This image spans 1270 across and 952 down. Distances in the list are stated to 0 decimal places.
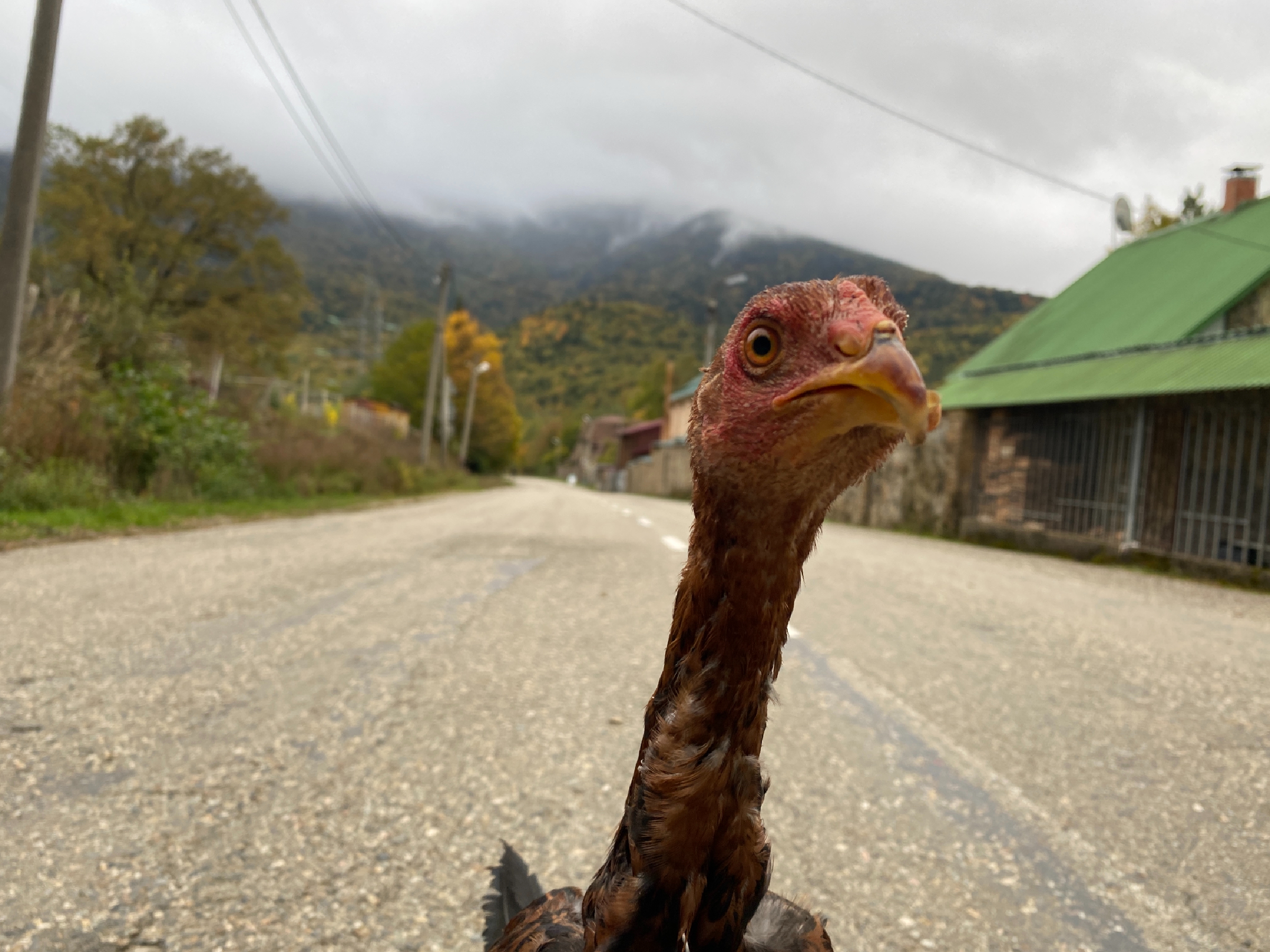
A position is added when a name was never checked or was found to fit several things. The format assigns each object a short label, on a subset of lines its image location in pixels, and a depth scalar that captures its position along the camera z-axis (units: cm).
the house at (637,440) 6831
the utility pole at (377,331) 6831
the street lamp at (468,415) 4522
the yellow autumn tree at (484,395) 5034
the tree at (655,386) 6844
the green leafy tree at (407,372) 4684
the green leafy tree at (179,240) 2102
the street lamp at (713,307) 2670
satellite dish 1759
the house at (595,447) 8696
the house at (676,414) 5478
